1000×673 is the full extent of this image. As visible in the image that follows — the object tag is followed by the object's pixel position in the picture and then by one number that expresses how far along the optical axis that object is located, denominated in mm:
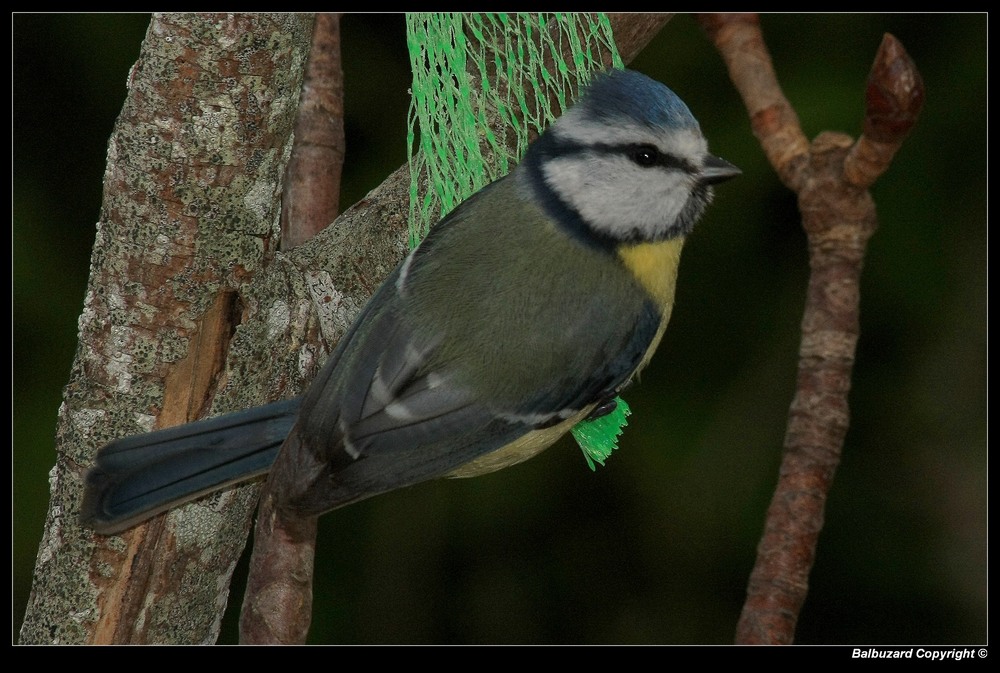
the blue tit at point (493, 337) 2667
